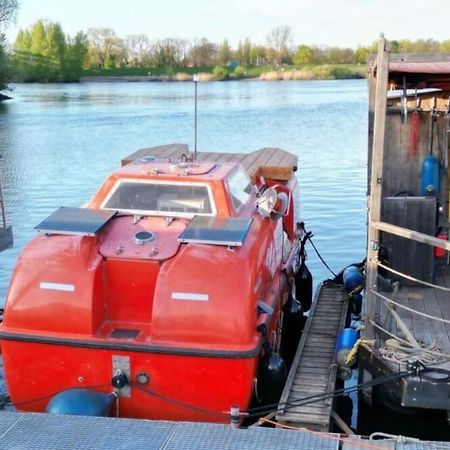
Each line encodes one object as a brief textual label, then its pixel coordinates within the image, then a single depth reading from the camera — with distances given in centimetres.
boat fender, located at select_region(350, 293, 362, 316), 855
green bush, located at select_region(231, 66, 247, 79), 8625
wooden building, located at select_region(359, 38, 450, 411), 573
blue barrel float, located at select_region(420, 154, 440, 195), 883
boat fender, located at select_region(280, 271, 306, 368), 820
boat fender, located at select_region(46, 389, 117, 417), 539
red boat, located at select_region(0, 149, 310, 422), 554
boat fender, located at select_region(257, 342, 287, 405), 595
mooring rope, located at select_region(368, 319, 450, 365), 574
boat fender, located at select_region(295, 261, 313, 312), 995
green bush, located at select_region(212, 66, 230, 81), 8512
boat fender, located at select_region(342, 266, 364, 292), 879
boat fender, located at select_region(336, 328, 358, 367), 634
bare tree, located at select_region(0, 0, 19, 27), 5244
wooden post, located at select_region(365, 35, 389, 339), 581
